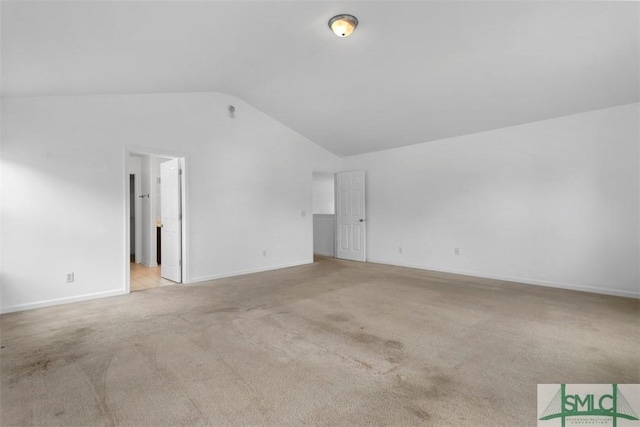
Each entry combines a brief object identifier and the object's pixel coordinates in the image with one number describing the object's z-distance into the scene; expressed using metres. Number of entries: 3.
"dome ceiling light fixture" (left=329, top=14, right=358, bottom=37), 2.99
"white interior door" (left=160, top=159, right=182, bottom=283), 4.97
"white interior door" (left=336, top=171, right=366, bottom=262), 7.09
